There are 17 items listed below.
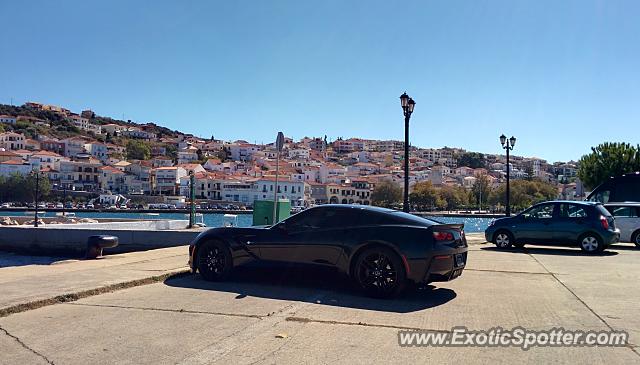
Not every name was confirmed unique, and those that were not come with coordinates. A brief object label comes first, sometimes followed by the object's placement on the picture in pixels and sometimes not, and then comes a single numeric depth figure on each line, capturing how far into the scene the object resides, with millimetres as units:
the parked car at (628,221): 18609
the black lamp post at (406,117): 20453
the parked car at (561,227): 15501
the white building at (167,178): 144625
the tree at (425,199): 108625
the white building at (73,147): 174375
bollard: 15852
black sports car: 8156
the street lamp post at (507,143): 31656
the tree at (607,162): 53938
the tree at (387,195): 103562
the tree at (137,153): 197500
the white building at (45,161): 144750
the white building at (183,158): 196000
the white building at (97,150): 180438
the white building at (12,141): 167125
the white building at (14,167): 135762
